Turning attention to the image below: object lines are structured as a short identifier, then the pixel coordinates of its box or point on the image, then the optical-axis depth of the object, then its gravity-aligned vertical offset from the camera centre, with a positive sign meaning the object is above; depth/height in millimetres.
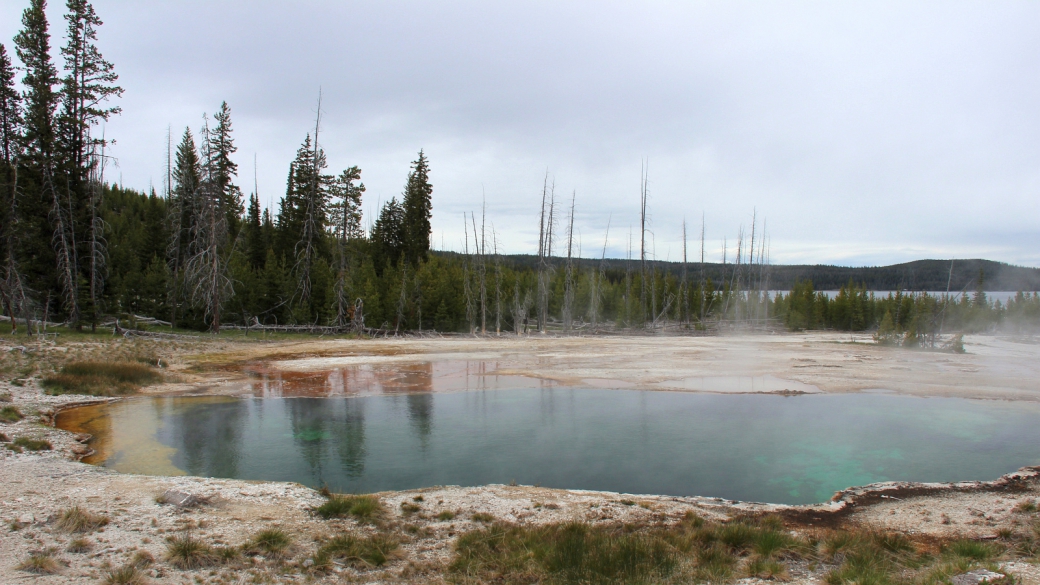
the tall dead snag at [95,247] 26484 +1651
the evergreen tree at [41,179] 25031 +4536
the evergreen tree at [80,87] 26750 +9359
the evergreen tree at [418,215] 48875 +6275
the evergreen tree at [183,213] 32497 +4578
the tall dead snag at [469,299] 40750 -952
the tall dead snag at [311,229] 35269 +3721
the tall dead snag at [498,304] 41125 -1290
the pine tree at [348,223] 35031 +6057
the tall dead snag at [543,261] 43000 +2019
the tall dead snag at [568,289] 42719 -87
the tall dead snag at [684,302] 51506 -1207
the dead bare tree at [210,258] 29719 +1358
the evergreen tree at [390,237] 50312 +4374
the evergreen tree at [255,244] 45656 +3241
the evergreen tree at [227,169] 31722 +8129
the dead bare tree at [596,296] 47891 -698
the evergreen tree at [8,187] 20750 +3535
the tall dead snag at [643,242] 47844 +3996
